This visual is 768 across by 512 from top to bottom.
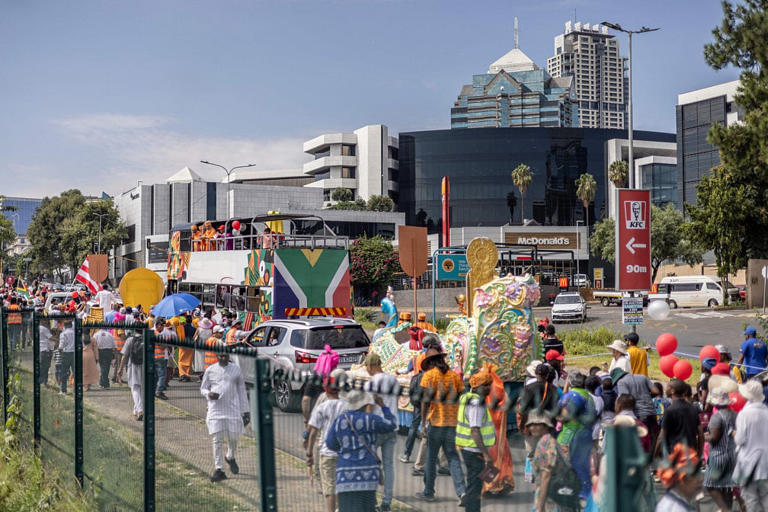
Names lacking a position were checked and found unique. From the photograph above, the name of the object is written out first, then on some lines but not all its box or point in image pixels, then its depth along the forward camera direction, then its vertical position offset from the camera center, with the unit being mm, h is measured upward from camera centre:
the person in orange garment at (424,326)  15445 -1057
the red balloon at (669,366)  10969 -1367
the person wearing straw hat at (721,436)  6756 -1510
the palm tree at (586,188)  85750 +9595
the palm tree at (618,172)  81000 +10857
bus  20234 +125
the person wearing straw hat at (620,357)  10747 -1208
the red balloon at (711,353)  11242 -1228
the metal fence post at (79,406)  7777 -1328
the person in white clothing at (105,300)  26047 -763
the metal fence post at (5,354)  10227 -1035
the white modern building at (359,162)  100562 +15385
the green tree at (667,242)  64250 +2573
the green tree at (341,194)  99000 +10691
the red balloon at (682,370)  10539 -1368
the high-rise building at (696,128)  76625 +15125
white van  45969 -1251
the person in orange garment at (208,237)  25391 +1352
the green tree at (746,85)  15547 +3885
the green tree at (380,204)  93312 +8800
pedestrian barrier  3756 -1047
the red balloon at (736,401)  7825 -1368
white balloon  16703 -846
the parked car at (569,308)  35969 -1677
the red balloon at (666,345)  12320 -1189
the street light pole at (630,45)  26725 +8589
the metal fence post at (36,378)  9125 -1242
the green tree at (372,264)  55406 +847
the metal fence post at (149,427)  5969 -1182
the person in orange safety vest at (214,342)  5562 -1198
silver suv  13867 -1223
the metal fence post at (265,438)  4293 -926
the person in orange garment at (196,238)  26250 +1396
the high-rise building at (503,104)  176125 +39897
